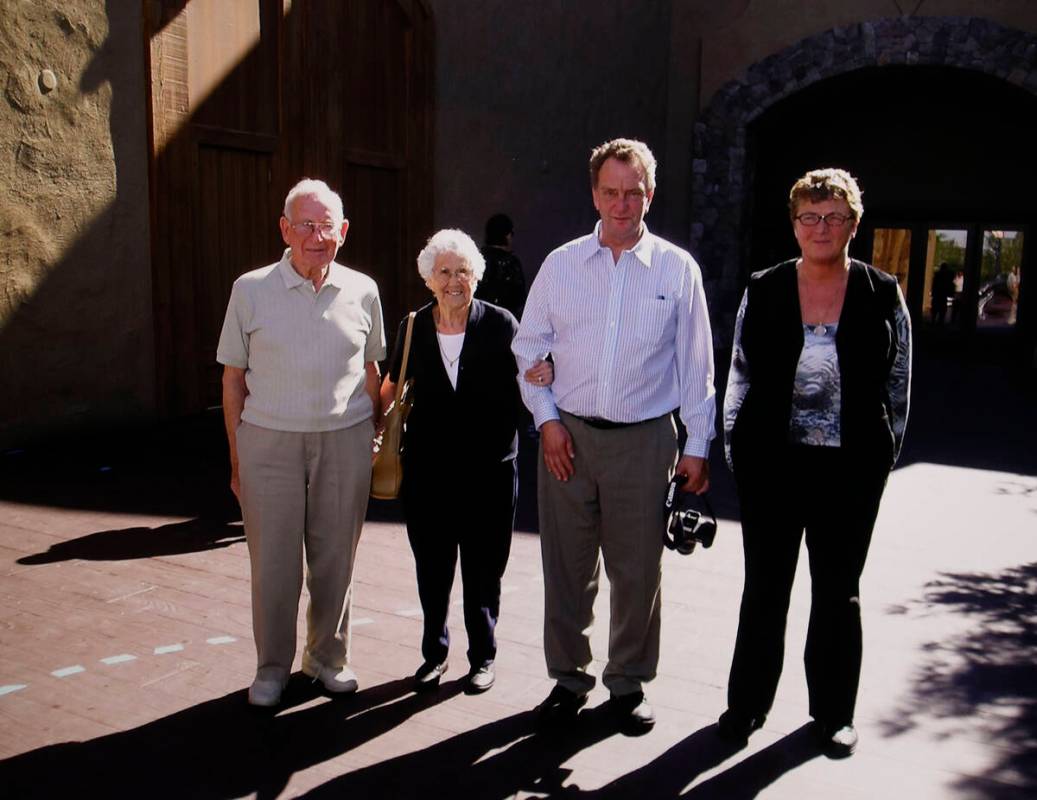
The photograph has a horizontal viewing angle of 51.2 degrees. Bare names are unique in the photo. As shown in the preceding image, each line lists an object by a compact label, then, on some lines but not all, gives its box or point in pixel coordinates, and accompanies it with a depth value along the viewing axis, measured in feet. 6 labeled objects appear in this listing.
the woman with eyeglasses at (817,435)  10.44
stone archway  44.86
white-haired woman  11.91
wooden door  26.12
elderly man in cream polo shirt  11.09
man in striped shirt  10.82
